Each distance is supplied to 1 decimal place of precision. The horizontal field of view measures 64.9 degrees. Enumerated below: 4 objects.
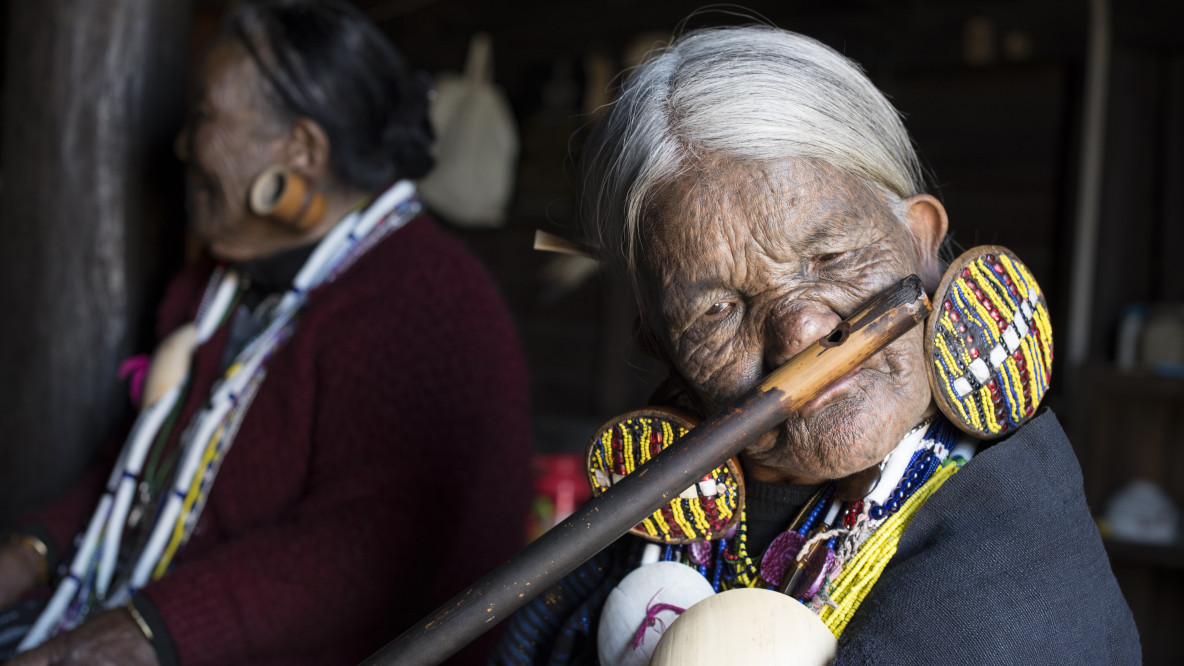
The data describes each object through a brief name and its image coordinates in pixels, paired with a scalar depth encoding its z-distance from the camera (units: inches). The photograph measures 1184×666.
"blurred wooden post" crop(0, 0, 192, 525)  90.8
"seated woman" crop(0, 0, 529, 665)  64.3
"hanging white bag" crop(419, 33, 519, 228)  191.9
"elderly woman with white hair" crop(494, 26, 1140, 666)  35.6
